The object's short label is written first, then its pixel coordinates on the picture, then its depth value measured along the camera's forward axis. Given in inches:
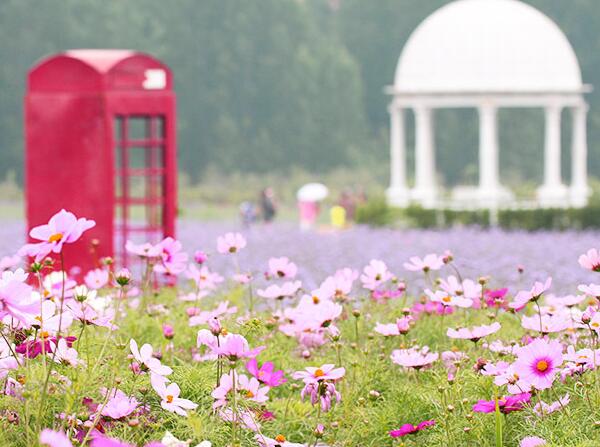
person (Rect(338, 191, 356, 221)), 1732.2
